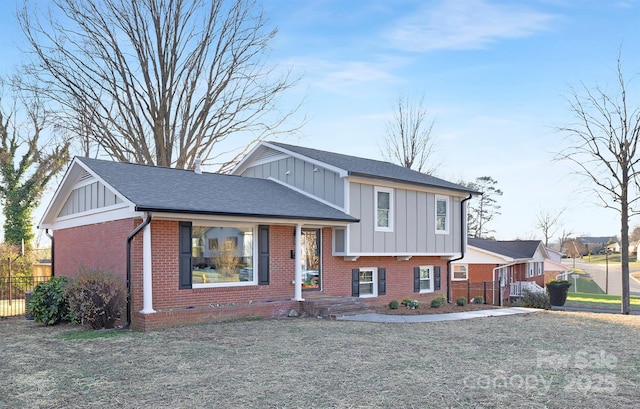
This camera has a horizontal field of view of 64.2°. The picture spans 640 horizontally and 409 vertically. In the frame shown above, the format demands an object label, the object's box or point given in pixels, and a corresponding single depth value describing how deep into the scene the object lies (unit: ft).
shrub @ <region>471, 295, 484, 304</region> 64.90
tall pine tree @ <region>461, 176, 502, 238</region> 187.52
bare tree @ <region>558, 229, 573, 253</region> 217.85
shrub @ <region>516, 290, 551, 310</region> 73.72
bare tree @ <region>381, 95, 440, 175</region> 104.78
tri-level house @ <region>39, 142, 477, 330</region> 38.50
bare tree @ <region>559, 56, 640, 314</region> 65.98
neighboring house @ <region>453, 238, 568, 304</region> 96.58
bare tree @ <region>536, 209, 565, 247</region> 205.36
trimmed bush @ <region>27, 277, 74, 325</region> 40.63
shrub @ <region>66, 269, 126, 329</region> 36.01
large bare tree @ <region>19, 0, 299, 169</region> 78.74
